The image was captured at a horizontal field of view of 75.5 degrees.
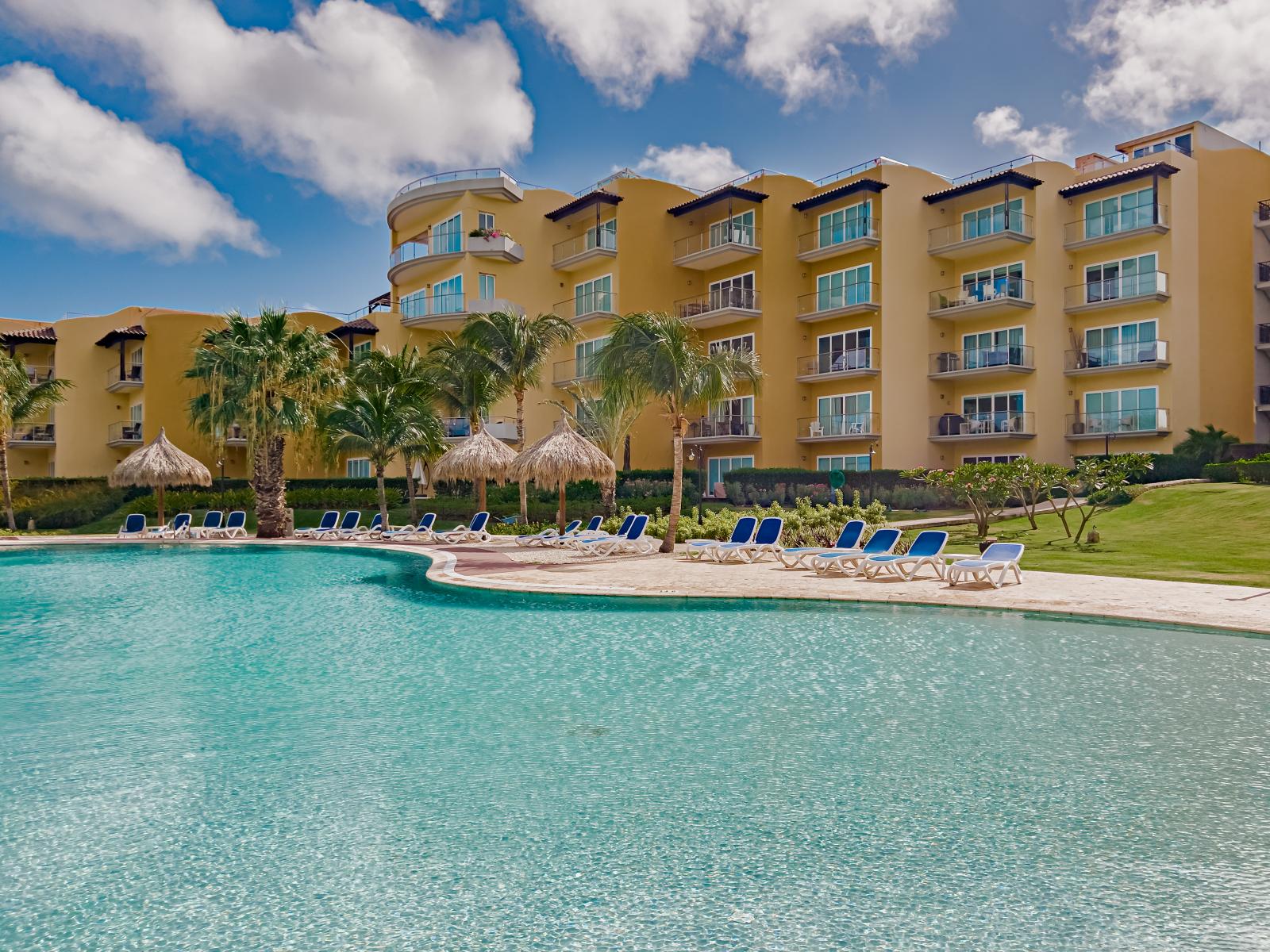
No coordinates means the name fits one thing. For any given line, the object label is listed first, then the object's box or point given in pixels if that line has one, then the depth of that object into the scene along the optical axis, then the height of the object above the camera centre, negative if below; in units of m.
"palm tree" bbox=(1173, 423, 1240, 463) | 28.25 +1.88
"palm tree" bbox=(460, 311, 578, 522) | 27.17 +5.25
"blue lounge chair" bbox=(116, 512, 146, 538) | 27.30 -0.87
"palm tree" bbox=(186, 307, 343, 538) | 25.02 +3.46
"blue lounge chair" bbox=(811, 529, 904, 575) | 14.57 -1.01
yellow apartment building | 31.64 +8.83
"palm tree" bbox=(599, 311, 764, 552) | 18.69 +3.08
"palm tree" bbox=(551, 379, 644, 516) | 24.98 +2.54
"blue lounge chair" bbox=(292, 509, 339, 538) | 26.53 -0.75
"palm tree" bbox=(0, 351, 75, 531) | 29.67 +3.90
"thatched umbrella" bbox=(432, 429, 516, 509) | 25.02 +1.18
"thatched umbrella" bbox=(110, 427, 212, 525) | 27.09 +0.97
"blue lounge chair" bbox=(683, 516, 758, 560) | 17.30 -0.89
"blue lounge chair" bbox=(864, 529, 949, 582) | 13.97 -1.03
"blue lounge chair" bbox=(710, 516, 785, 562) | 17.16 -1.02
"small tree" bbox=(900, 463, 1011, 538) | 19.81 +0.37
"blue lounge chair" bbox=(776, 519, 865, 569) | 15.72 -0.93
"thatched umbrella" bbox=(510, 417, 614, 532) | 22.30 +1.04
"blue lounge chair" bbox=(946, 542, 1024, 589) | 12.75 -1.03
